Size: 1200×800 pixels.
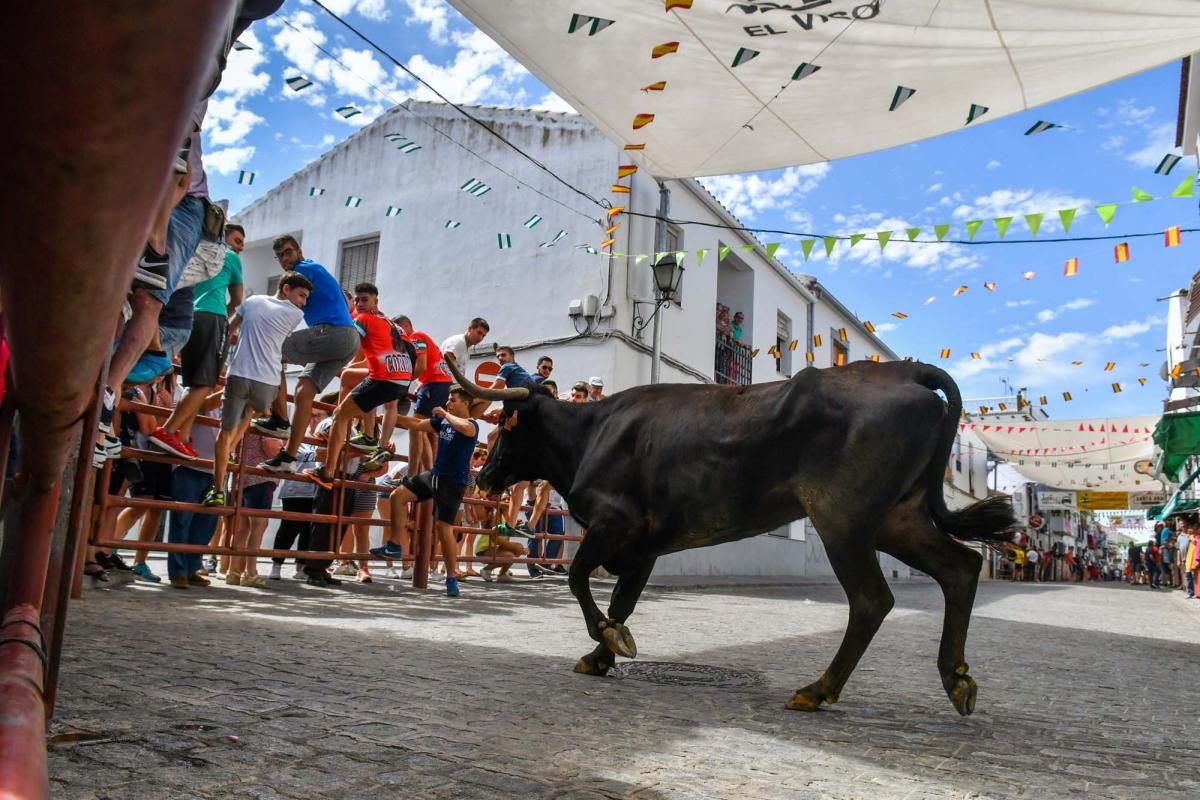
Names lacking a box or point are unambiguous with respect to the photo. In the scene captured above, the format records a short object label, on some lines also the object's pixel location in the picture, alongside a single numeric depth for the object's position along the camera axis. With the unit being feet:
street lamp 42.47
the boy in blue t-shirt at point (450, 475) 24.36
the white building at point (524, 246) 52.60
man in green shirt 19.49
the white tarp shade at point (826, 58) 19.08
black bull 11.99
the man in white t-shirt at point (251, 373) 21.01
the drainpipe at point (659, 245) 51.85
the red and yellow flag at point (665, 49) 21.03
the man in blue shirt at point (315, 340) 22.63
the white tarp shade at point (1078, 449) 81.25
